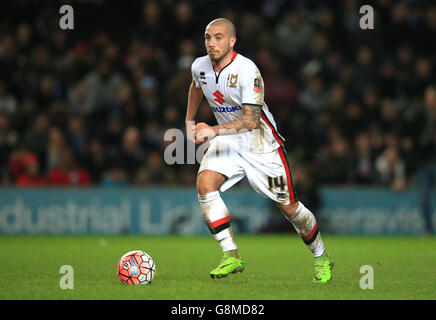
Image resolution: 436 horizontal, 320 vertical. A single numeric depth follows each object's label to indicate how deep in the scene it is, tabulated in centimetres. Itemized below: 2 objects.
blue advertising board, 2861
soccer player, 1417
